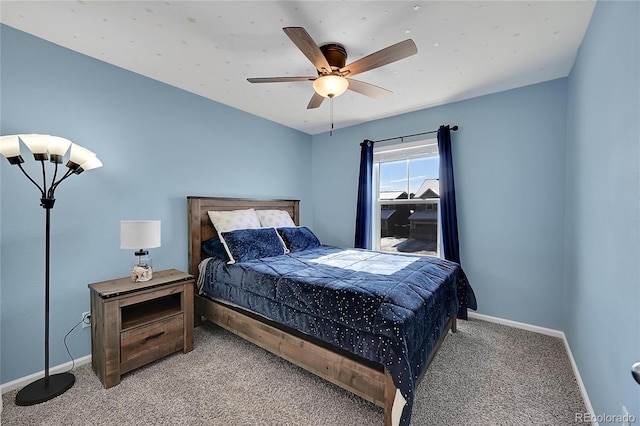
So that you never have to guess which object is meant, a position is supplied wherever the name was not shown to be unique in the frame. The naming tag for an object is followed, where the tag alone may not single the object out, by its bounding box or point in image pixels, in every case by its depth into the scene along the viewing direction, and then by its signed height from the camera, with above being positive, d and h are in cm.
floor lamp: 163 +32
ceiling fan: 155 +105
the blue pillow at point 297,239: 310 -34
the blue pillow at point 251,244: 256 -34
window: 344 +22
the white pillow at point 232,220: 281 -9
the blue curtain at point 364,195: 373 +26
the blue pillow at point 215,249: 262 -40
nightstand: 179 -87
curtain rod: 304 +105
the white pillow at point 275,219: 331 -9
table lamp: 194 -21
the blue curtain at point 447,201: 298 +14
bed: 144 -74
